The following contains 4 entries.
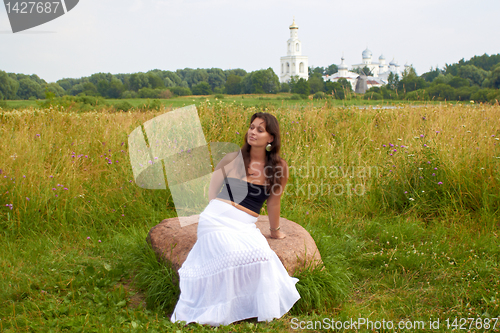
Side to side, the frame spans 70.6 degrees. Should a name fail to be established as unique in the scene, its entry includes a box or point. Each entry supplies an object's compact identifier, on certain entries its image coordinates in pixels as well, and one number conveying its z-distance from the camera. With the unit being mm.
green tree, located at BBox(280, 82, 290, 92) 59359
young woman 2539
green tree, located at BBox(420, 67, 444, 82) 67462
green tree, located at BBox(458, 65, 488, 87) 47619
